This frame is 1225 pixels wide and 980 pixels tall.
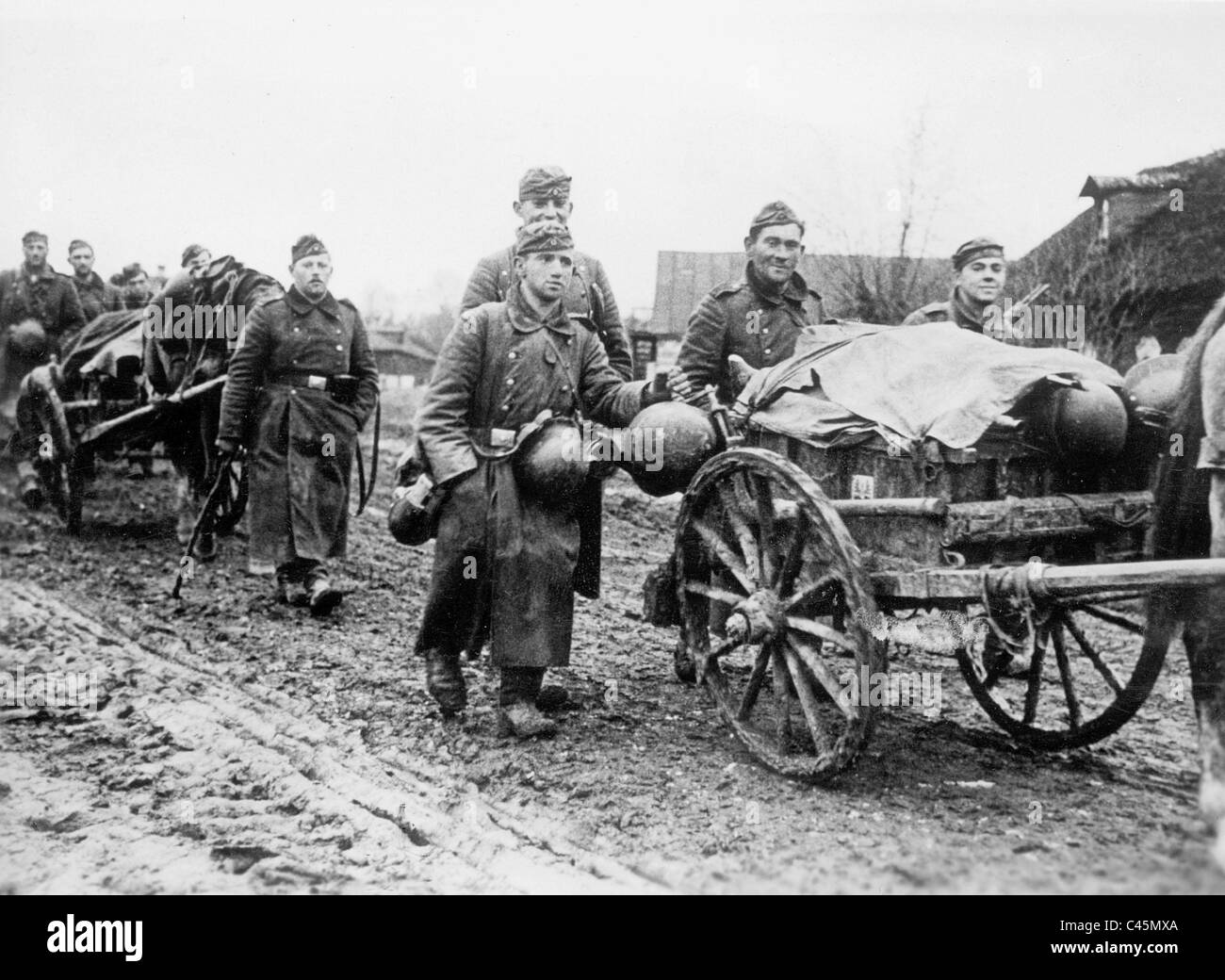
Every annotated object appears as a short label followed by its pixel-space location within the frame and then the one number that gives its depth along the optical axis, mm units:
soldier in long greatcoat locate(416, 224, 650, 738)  4152
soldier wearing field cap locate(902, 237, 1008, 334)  4953
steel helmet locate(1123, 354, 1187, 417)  3688
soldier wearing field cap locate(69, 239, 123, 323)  10828
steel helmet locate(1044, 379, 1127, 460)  3416
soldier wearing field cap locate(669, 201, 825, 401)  5172
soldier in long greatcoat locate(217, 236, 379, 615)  6602
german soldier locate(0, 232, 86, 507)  10047
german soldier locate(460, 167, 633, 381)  5148
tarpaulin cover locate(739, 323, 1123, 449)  3402
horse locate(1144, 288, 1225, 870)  2945
